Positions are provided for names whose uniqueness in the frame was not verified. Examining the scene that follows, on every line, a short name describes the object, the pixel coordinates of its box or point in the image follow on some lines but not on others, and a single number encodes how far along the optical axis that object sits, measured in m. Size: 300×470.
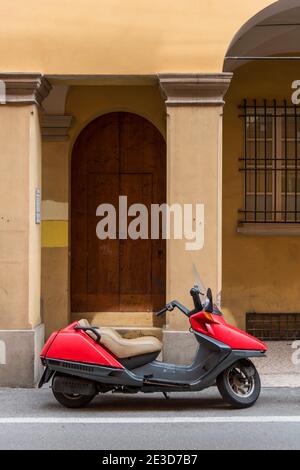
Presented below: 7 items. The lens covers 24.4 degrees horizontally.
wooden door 10.13
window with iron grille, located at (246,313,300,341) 10.49
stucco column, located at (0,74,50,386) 7.87
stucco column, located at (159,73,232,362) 8.02
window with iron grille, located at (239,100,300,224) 10.52
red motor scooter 6.70
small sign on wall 8.12
